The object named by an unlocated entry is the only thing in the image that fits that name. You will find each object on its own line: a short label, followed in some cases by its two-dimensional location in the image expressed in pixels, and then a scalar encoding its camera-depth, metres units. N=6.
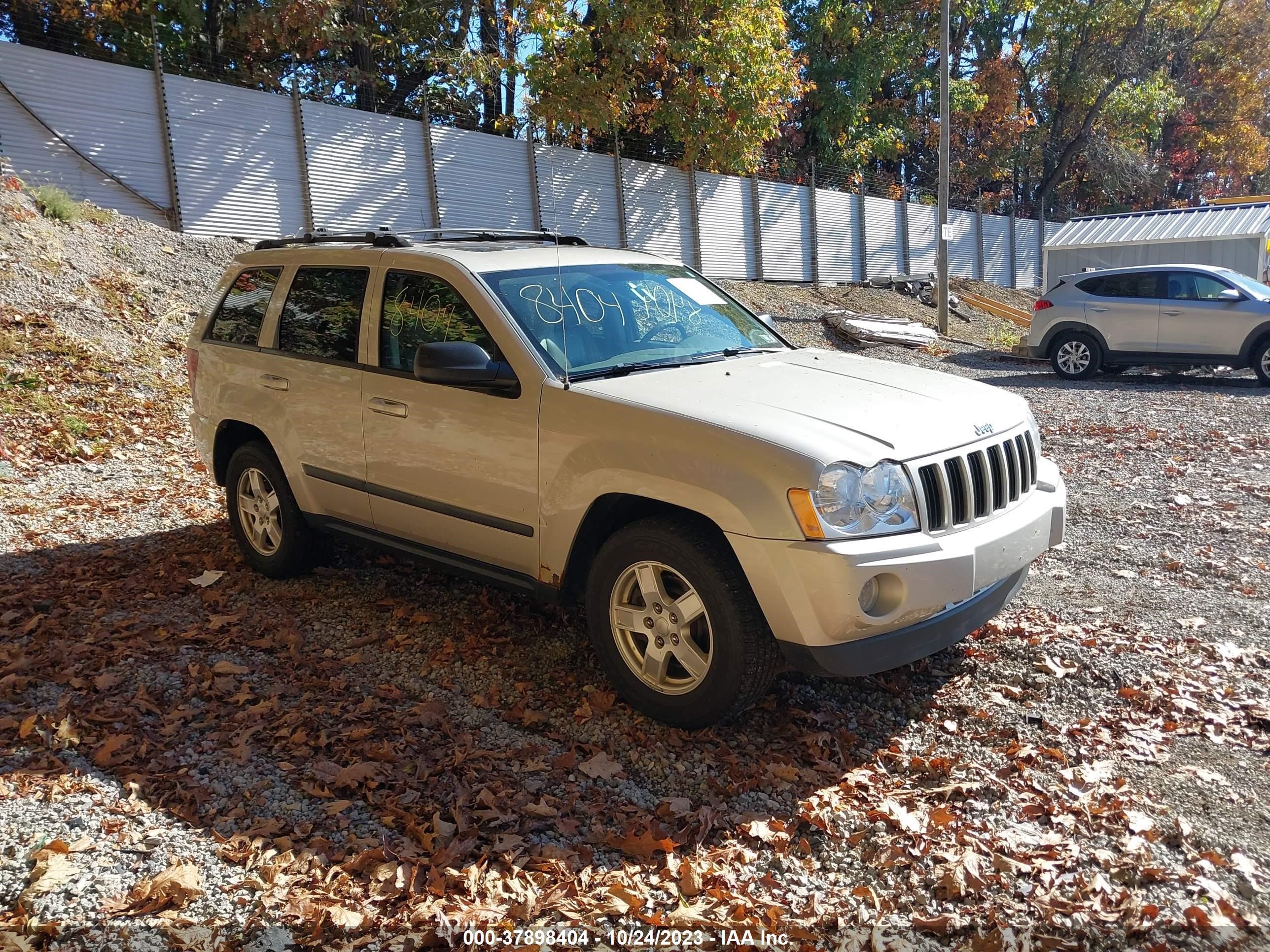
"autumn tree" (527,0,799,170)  18.61
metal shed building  22.70
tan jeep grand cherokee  3.57
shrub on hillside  11.80
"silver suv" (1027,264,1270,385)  13.71
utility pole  20.75
